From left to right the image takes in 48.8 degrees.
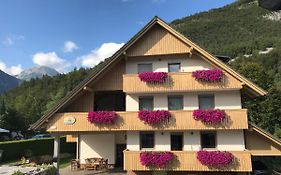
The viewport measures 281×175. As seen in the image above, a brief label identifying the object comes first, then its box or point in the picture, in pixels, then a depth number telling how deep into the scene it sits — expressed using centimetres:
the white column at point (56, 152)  2221
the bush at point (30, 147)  3284
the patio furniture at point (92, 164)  2520
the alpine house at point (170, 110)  2102
